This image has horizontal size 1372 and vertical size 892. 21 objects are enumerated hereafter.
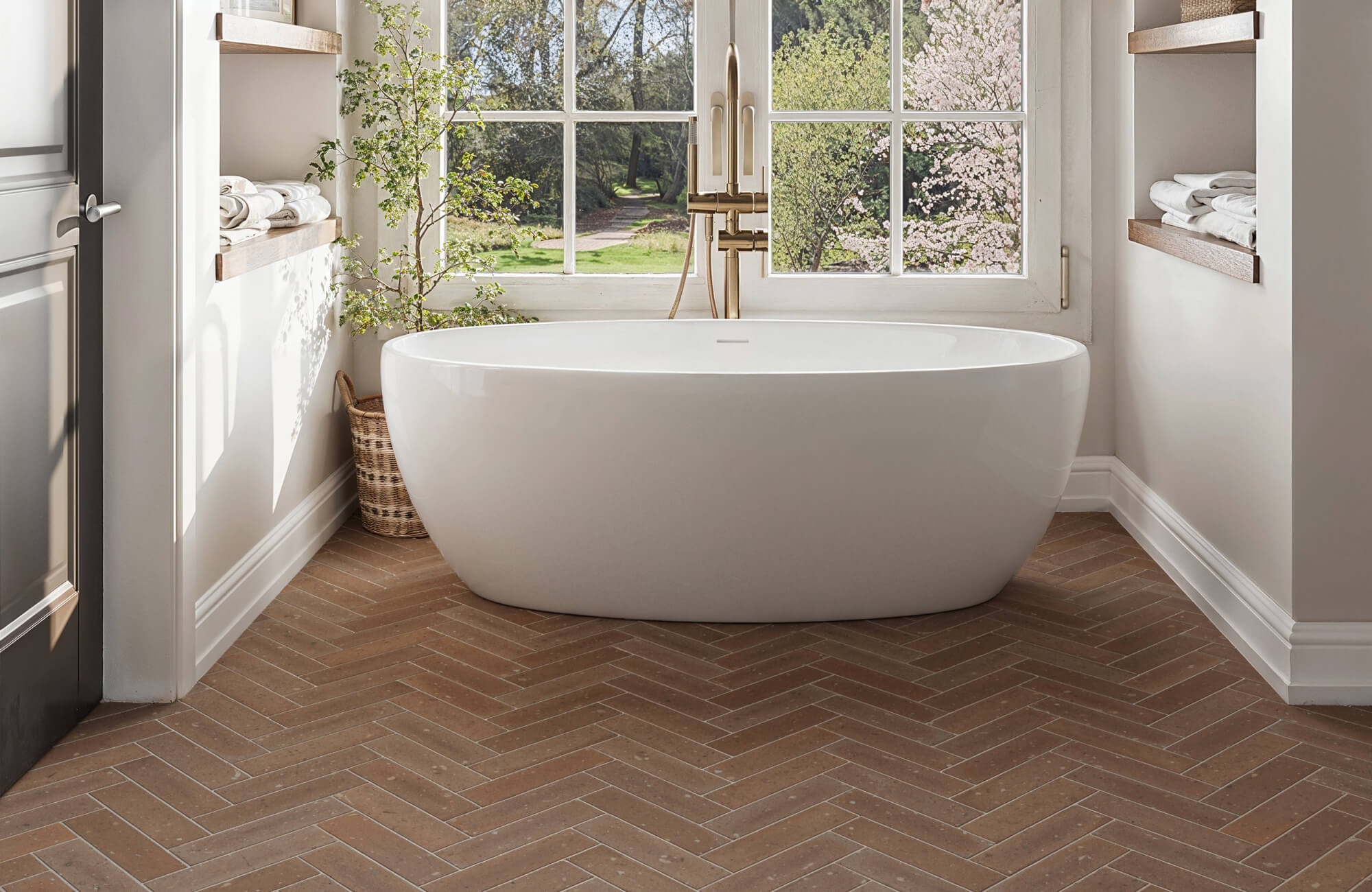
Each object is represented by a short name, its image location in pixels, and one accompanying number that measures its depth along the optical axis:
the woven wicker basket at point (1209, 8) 2.83
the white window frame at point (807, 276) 3.81
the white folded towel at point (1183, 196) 3.13
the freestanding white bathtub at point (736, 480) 2.65
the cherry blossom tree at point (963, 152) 3.84
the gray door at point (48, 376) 2.04
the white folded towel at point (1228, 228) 2.68
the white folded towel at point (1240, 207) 2.74
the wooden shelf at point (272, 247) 2.71
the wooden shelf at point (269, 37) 2.72
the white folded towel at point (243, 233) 2.85
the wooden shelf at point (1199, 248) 2.63
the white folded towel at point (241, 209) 2.88
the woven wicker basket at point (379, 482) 3.58
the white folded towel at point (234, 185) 2.95
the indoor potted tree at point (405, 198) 3.59
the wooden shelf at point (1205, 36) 2.61
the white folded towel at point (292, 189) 3.24
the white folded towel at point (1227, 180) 3.08
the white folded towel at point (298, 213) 3.27
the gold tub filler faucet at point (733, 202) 3.60
